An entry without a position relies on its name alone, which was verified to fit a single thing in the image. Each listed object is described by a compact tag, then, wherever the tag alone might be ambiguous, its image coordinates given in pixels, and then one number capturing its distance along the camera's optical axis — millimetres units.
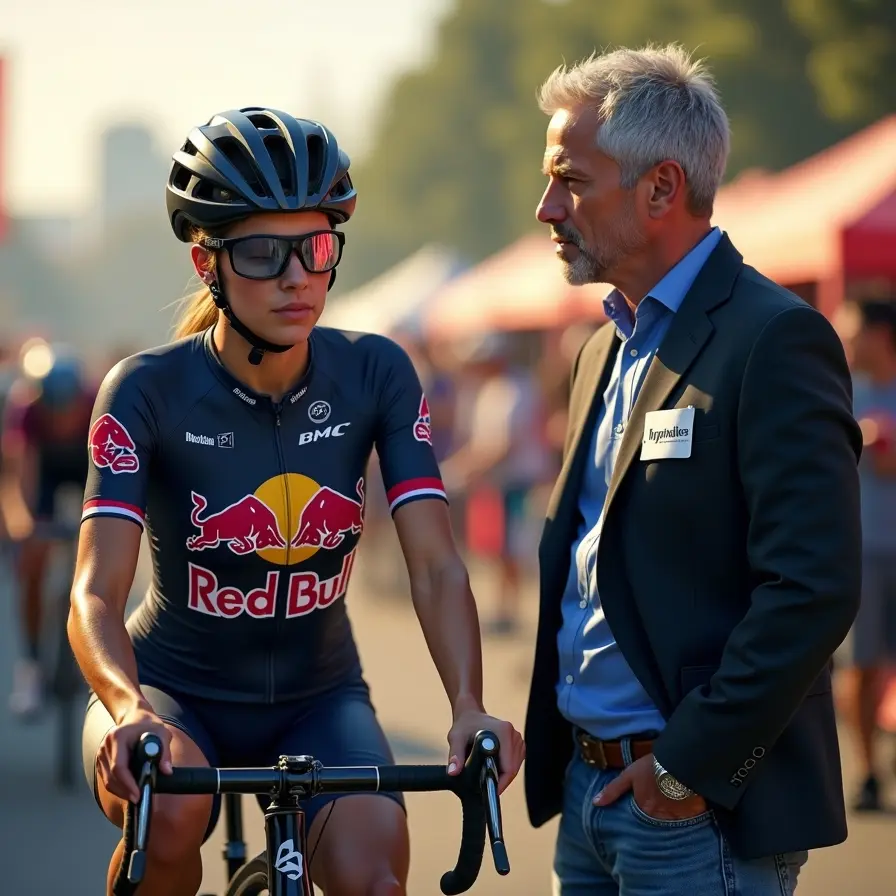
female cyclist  6828
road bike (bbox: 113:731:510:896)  5738
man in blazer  6297
